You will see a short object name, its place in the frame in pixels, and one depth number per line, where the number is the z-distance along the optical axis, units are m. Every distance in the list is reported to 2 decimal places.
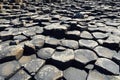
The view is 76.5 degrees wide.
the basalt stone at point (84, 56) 0.93
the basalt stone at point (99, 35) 1.21
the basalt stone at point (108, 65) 0.87
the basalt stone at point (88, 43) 1.09
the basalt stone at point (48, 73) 0.80
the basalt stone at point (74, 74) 0.82
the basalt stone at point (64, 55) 0.92
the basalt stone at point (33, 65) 0.84
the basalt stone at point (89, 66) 0.89
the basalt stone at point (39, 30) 1.32
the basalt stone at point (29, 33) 1.25
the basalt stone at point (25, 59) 0.92
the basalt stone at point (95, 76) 0.82
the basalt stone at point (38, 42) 1.07
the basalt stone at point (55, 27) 1.29
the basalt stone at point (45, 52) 0.96
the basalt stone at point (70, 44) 1.08
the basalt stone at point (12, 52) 0.93
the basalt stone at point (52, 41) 1.11
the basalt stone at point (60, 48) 1.03
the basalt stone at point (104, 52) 1.00
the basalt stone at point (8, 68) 0.82
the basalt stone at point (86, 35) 1.22
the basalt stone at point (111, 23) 1.55
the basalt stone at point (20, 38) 1.17
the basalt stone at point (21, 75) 0.79
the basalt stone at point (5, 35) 1.23
